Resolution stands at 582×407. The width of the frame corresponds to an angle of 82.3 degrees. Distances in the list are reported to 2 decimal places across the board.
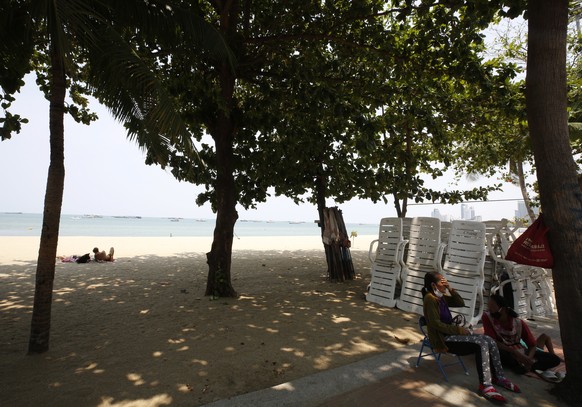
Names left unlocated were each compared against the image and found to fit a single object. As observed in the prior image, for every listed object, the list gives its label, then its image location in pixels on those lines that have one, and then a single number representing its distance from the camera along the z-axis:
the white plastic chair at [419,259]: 7.01
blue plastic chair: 3.88
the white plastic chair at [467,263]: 6.20
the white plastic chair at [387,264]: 7.59
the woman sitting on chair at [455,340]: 3.63
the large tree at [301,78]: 7.23
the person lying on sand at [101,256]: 14.91
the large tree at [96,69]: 4.34
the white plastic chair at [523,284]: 6.43
